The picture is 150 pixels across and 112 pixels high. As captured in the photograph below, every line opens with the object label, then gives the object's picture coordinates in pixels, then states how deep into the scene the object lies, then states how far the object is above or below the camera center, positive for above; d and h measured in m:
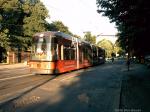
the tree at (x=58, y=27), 36.90 +9.58
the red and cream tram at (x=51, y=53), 9.53 +0.24
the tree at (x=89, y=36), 47.26 +7.36
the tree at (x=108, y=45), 65.02 +5.52
